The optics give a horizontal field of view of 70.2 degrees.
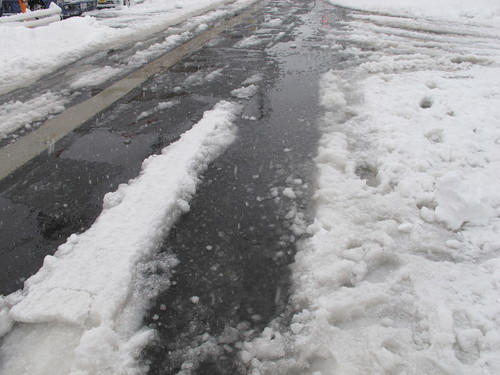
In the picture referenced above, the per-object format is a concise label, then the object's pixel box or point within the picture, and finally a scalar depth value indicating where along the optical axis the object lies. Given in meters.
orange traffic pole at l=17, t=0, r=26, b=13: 13.20
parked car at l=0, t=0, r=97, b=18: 13.69
